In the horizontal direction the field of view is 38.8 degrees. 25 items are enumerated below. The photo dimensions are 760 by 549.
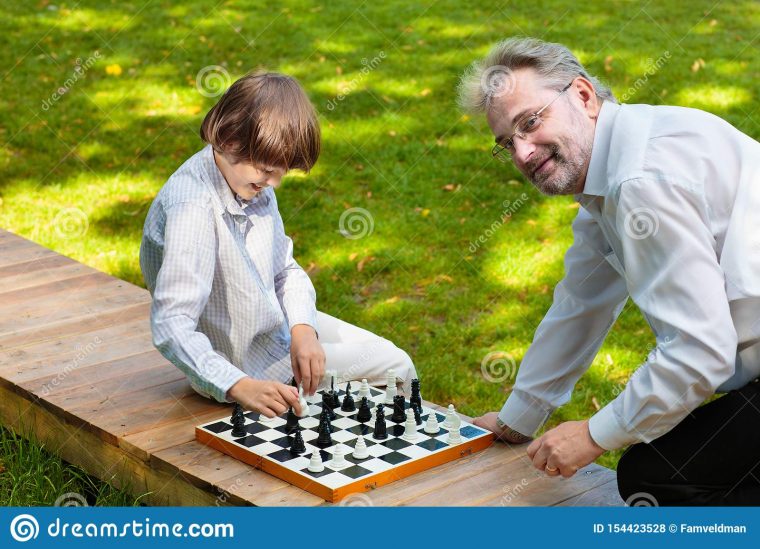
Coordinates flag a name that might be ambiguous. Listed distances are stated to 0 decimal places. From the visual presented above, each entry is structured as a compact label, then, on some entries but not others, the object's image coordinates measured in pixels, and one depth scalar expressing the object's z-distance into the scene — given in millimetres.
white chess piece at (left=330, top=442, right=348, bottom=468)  3395
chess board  3327
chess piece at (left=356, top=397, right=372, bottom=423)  3795
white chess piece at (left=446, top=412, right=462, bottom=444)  3617
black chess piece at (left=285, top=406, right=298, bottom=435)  3643
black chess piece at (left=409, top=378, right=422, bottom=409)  3869
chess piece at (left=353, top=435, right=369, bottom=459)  3467
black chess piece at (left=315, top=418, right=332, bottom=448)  3555
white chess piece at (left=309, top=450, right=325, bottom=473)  3355
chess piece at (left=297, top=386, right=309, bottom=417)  3727
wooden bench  3375
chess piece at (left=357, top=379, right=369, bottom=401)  3969
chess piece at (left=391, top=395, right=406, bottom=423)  3764
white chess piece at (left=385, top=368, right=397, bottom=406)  4008
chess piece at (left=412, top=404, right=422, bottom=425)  3781
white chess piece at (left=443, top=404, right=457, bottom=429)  3715
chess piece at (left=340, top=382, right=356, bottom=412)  3887
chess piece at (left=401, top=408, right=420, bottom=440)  3646
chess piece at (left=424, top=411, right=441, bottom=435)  3693
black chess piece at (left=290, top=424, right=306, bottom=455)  3498
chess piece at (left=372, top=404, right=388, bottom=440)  3641
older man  2848
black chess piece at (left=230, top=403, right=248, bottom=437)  3619
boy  3529
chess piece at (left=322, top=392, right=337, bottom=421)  3814
